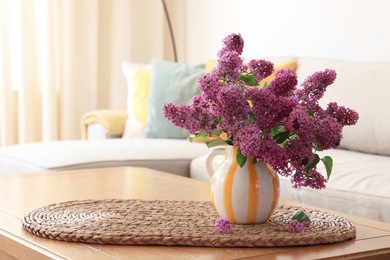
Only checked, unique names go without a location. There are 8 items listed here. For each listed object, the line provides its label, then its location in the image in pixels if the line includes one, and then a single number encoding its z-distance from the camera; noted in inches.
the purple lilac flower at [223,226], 89.6
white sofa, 148.3
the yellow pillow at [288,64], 175.7
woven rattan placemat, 87.3
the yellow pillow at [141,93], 194.7
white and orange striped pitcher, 91.0
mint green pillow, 186.6
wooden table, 84.8
